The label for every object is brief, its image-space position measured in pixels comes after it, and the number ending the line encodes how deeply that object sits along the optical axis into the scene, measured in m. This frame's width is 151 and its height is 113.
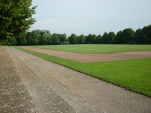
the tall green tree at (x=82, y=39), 161.25
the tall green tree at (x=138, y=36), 114.19
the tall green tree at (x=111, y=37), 131.62
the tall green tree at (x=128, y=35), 119.72
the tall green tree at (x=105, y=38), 137.98
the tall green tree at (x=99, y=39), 145.19
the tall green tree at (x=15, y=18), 15.85
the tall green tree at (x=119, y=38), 125.49
